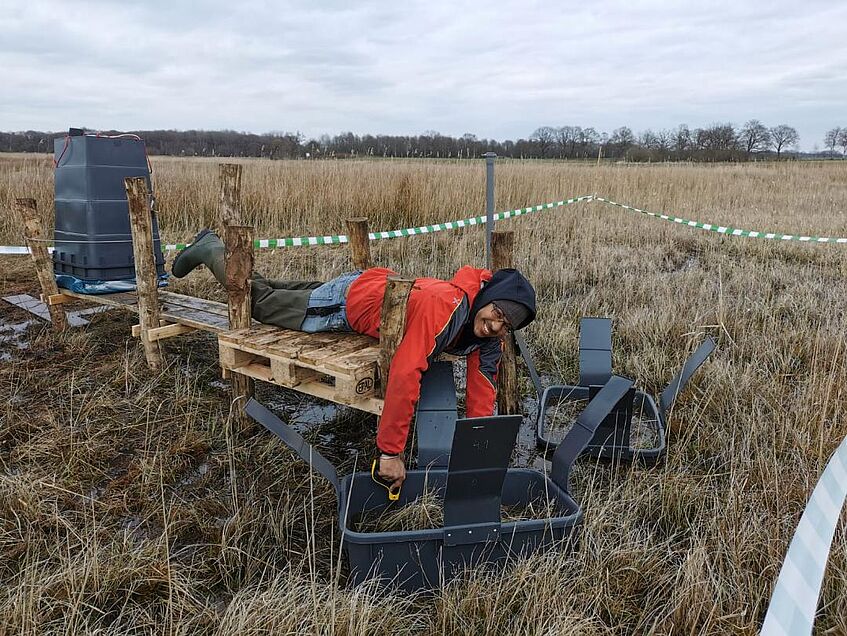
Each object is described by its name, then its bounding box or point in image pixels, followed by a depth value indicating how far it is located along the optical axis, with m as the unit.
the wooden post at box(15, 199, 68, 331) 4.94
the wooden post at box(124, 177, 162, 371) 4.11
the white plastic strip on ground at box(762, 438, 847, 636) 1.51
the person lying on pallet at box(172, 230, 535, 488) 2.59
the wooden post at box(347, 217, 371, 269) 4.38
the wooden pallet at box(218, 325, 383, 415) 2.96
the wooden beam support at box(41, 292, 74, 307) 4.91
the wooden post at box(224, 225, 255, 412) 3.37
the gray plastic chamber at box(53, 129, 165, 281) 4.62
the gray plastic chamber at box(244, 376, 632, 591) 2.13
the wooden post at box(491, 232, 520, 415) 3.72
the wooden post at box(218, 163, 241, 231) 3.45
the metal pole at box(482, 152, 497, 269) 4.80
